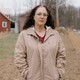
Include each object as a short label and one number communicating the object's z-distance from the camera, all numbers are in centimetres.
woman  186
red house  2943
